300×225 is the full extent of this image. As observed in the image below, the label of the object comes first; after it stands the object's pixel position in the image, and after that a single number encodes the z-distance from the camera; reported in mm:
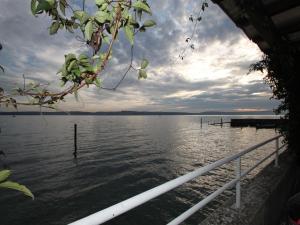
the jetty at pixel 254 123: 67700
